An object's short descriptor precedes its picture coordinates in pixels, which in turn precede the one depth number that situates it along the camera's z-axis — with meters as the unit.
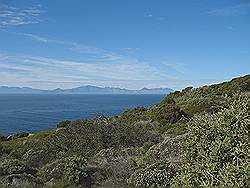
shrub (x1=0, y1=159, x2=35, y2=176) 8.19
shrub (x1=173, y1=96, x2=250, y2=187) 5.30
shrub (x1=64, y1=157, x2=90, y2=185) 7.80
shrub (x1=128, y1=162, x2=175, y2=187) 6.93
